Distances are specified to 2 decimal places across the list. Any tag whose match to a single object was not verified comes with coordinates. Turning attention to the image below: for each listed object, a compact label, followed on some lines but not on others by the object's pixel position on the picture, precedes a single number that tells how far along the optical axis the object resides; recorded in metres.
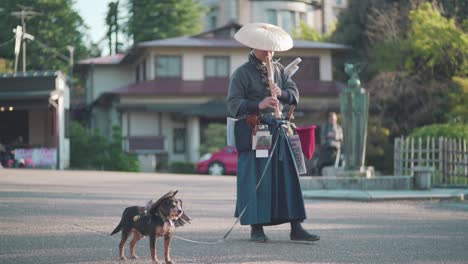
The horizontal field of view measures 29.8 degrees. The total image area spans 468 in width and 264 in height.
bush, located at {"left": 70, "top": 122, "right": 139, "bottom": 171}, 36.16
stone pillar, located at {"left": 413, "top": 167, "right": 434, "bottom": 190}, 18.34
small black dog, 6.85
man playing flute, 8.74
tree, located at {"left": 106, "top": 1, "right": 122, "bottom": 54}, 63.04
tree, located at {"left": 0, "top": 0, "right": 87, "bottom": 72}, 32.31
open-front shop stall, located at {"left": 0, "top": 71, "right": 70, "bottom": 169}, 33.31
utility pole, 31.21
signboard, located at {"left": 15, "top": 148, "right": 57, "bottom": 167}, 33.16
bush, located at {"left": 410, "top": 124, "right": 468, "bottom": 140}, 21.99
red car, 37.50
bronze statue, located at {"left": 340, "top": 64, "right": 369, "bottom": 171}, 20.42
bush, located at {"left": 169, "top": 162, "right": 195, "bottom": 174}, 39.72
